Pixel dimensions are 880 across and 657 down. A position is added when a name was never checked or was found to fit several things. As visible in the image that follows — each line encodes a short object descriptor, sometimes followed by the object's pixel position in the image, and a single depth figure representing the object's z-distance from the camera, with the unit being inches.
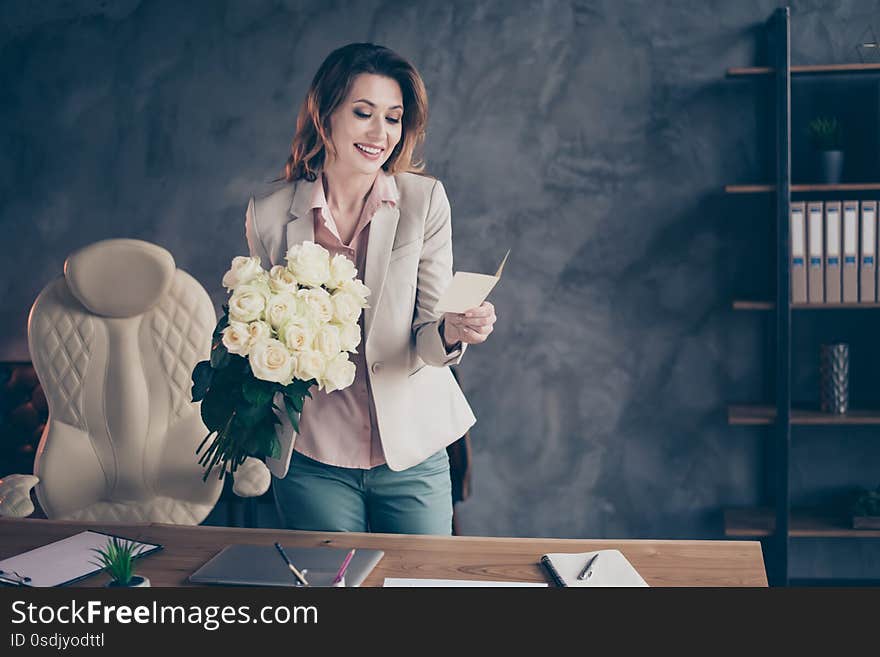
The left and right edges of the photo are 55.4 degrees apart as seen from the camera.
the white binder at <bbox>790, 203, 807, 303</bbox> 115.7
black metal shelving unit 113.7
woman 68.2
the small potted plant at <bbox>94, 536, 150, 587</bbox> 49.2
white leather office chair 98.6
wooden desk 54.8
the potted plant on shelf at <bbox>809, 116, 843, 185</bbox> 116.6
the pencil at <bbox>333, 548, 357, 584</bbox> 52.9
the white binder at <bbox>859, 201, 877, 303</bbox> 114.8
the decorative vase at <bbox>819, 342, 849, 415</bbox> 119.0
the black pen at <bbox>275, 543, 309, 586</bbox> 52.6
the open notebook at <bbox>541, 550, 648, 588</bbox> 52.7
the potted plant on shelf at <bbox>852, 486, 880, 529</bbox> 117.2
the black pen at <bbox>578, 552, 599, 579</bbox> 53.1
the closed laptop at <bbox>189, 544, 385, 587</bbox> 53.4
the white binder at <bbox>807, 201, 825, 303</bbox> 115.6
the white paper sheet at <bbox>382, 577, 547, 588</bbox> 53.1
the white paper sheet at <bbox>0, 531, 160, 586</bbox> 54.6
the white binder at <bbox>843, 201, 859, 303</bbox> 115.0
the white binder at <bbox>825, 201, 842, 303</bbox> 115.4
